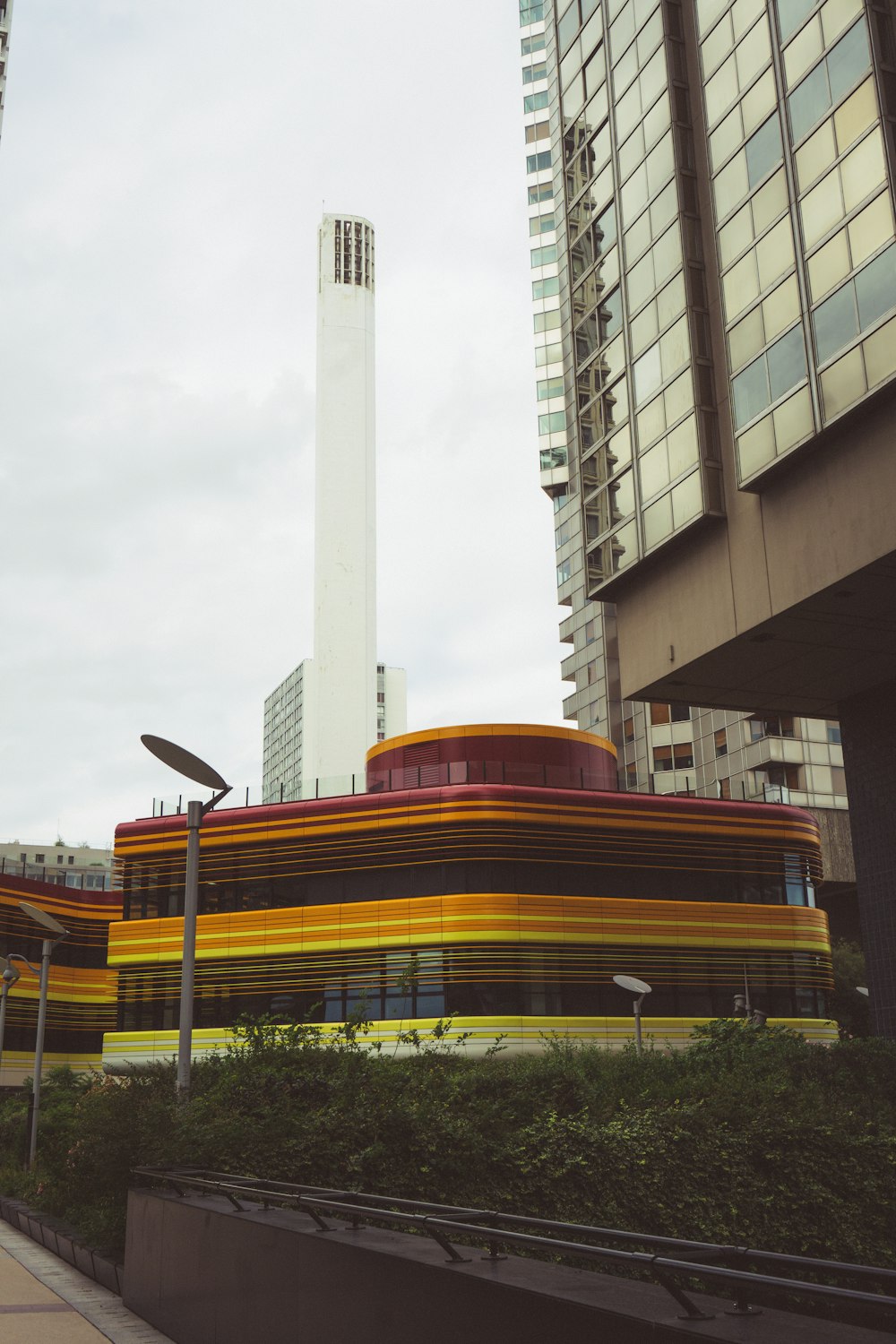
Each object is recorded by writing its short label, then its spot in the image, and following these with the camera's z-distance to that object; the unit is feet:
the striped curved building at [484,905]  135.03
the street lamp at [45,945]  88.81
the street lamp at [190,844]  49.60
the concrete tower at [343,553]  414.62
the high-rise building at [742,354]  72.49
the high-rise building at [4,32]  350.23
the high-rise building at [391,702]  592.60
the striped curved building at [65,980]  193.16
